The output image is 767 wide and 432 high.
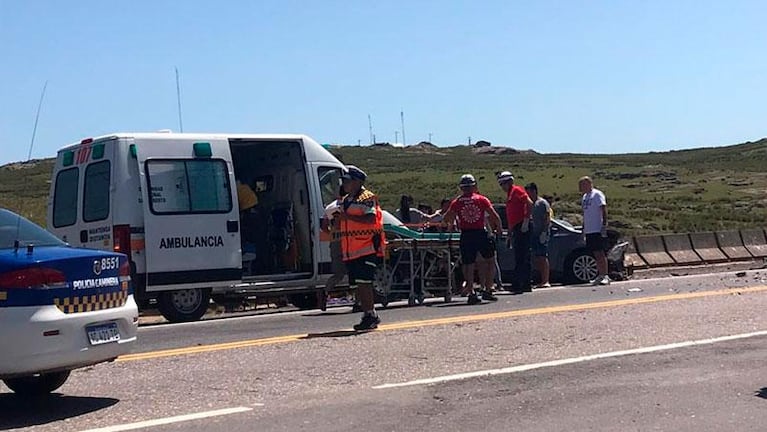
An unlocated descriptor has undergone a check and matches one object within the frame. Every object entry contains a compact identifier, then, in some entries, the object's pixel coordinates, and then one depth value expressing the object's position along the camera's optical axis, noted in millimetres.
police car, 7262
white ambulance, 13578
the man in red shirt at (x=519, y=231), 16828
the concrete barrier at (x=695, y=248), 24484
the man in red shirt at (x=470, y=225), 15062
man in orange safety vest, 11492
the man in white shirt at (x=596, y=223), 17812
